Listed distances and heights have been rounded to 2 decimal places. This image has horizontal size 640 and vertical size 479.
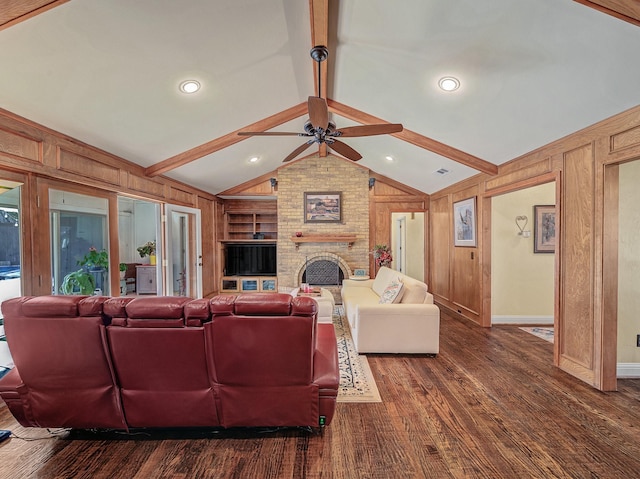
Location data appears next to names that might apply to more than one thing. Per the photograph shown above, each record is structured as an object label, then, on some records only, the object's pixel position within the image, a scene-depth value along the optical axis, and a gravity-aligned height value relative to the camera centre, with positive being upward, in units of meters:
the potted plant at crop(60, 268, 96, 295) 3.02 -0.49
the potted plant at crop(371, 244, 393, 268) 5.81 -0.40
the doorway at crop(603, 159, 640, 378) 2.86 -0.37
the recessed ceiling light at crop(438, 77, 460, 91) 2.78 +1.42
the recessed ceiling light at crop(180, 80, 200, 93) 2.82 +1.43
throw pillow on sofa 3.54 -0.70
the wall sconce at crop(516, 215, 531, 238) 4.62 +0.17
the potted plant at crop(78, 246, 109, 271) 3.37 -0.27
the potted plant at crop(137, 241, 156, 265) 6.55 -0.34
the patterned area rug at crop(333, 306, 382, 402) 2.54 -1.36
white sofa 3.36 -1.03
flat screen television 7.10 -0.56
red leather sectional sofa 1.76 -0.77
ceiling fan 2.52 +1.03
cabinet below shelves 7.00 -1.11
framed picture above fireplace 6.58 +0.61
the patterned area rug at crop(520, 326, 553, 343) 4.02 -1.38
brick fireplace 6.58 +0.48
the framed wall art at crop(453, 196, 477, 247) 4.75 +0.19
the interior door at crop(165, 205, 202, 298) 4.84 -0.27
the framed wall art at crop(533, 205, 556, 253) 4.61 +0.10
